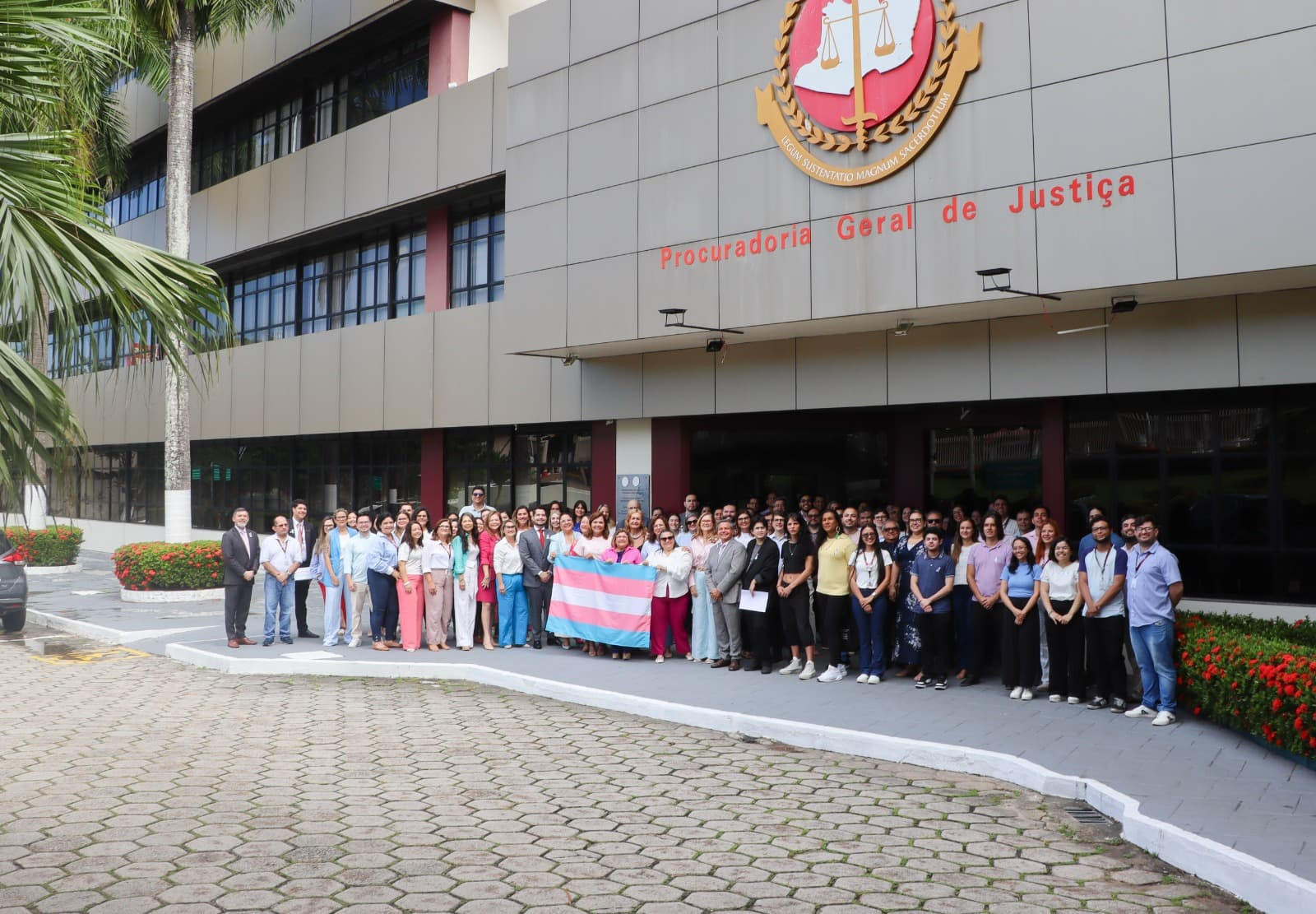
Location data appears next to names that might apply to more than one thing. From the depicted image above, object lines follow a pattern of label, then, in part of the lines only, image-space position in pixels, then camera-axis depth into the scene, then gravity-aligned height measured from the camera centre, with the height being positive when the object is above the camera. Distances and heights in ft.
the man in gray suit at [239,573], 48.57 -2.90
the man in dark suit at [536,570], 48.34 -2.83
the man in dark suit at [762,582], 42.34 -3.05
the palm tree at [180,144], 73.46 +25.31
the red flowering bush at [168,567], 69.97 -3.68
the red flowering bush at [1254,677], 26.84 -4.77
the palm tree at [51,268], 19.58 +4.71
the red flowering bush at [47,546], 93.81 -3.03
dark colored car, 57.11 -4.17
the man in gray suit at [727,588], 43.16 -3.32
